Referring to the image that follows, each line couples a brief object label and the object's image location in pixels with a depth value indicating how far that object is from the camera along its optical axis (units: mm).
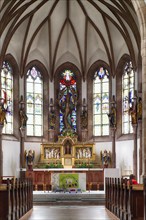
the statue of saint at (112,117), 24937
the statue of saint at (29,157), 23988
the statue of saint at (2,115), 22356
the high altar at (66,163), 23368
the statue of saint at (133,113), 22611
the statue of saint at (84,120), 25782
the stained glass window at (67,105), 26052
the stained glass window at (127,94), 24545
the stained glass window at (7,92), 24459
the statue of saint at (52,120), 25684
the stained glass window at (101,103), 25856
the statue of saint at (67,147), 24667
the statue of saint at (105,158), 24203
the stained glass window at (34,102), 25758
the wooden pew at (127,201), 10391
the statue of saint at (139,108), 22073
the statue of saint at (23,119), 24709
